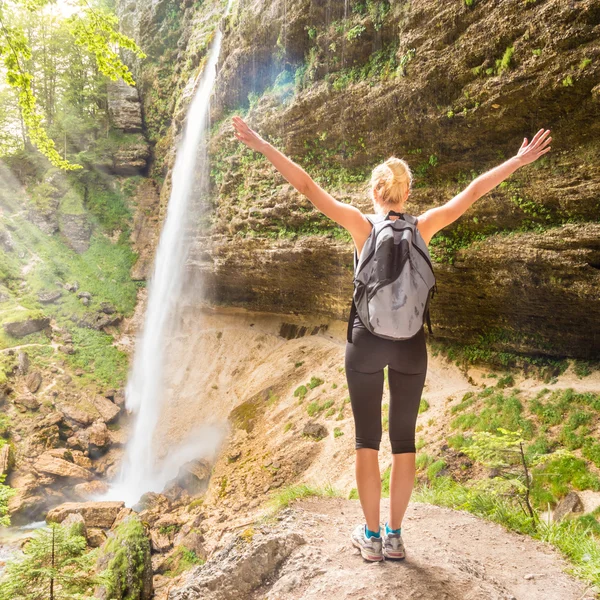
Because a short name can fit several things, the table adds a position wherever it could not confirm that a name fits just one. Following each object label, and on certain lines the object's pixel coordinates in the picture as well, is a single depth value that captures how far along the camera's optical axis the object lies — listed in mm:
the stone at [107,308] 21531
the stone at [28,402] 15523
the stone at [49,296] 20295
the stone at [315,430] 11227
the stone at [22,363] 16578
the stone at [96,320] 20573
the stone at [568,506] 5879
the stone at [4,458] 12938
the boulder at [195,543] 9220
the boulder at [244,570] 2980
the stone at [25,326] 17859
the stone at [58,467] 13648
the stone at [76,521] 10016
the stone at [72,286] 21453
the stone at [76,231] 23312
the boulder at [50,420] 14906
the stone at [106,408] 17109
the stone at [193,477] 12383
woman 2398
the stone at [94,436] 15656
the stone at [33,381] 16391
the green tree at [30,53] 4211
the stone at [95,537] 10445
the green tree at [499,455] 4223
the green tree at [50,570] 4605
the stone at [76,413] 16234
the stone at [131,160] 25375
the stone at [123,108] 25750
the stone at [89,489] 13438
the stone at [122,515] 11052
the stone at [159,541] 10148
